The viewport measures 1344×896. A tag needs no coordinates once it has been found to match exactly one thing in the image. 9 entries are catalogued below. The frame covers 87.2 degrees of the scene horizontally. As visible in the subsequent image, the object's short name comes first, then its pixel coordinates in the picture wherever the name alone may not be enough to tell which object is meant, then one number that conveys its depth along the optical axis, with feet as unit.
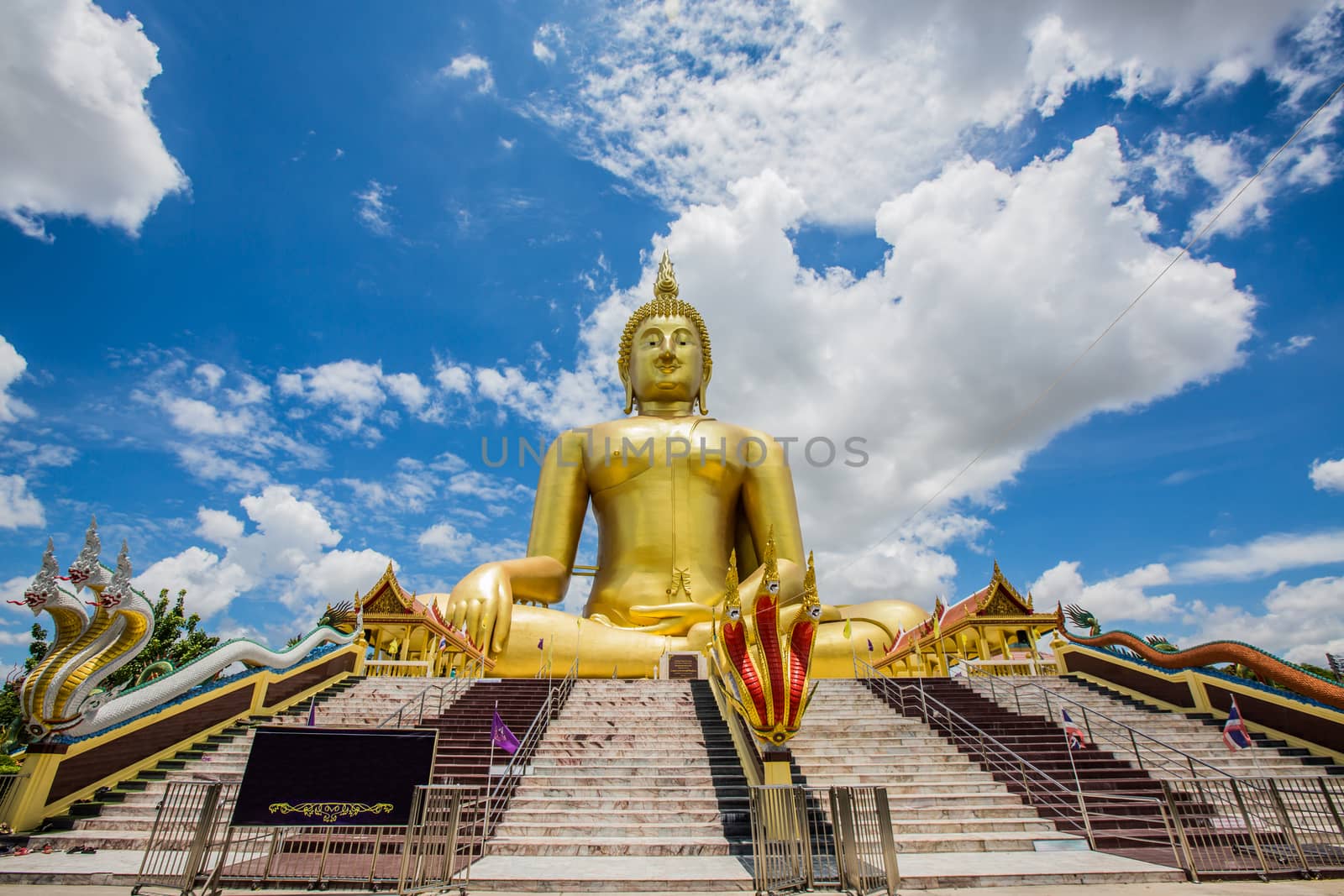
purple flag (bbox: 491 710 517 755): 25.03
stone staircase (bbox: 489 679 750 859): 20.16
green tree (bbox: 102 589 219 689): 77.77
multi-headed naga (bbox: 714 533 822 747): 20.33
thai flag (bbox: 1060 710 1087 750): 27.22
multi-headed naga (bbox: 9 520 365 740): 24.58
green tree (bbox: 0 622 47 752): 65.21
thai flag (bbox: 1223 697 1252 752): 27.78
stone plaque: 44.75
